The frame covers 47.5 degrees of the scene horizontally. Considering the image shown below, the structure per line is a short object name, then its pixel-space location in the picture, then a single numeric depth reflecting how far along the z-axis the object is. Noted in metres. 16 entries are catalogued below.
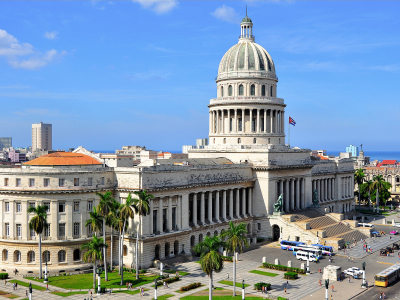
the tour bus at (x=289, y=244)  90.75
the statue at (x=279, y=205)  101.38
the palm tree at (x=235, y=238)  63.59
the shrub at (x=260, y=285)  64.81
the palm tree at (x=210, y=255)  56.47
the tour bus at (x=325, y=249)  86.27
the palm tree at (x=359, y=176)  156.38
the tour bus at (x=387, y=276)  67.00
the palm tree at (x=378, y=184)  148.71
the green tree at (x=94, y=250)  64.50
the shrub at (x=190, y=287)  64.44
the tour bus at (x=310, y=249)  83.96
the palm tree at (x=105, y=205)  70.62
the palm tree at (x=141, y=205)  69.56
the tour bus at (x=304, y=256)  81.82
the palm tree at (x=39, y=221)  67.88
